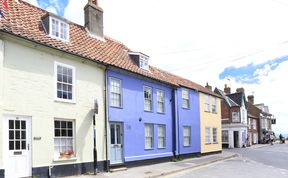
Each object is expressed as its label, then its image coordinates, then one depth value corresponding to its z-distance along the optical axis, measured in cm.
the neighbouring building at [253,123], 3756
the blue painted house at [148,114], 1259
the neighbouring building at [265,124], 4153
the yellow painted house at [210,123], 2017
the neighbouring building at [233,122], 3185
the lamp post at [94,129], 1104
